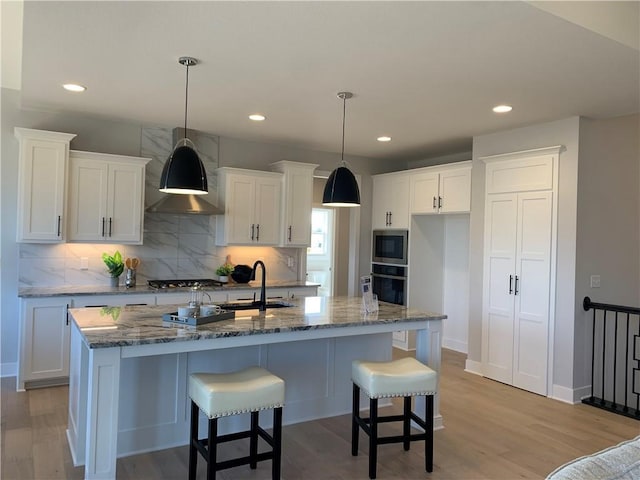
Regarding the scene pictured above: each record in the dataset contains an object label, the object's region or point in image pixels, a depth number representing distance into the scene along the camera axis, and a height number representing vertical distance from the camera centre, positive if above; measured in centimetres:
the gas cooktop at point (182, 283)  512 -50
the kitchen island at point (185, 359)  250 -82
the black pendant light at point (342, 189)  387 +44
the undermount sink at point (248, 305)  355 -50
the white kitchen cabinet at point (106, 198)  470 +38
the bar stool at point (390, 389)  292 -90
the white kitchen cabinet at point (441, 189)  557 +70
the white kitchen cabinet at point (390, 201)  640 +61
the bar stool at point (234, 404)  252 -89
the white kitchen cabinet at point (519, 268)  462 -20
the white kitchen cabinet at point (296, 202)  584 +49
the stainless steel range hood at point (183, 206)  506 +35
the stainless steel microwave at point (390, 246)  634 -2
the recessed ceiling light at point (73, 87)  391 +122
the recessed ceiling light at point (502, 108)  419 +124
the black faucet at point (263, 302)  345 -45
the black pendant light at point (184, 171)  317 +44
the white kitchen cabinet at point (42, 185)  441 +46
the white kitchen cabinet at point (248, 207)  552 +40
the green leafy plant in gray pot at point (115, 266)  490 -31
